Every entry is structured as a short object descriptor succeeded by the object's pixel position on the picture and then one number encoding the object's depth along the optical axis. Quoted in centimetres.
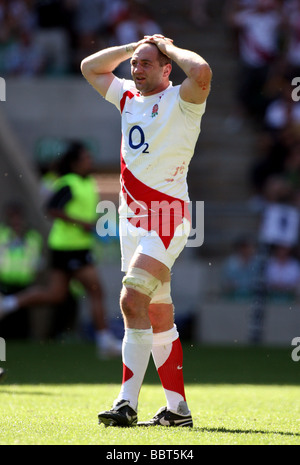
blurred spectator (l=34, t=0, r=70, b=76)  1620
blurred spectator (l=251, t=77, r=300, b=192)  1447
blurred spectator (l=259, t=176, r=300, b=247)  1310
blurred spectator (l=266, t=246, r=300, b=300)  1296
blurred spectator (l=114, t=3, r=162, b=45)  1631
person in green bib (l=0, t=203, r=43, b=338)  1338
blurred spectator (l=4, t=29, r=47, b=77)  1619
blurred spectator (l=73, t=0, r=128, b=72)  1647
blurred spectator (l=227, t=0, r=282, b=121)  1535
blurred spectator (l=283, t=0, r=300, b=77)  1515
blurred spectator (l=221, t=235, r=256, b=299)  1309
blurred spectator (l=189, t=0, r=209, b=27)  1773
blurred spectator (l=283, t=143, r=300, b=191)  1376
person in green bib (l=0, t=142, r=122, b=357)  1110
